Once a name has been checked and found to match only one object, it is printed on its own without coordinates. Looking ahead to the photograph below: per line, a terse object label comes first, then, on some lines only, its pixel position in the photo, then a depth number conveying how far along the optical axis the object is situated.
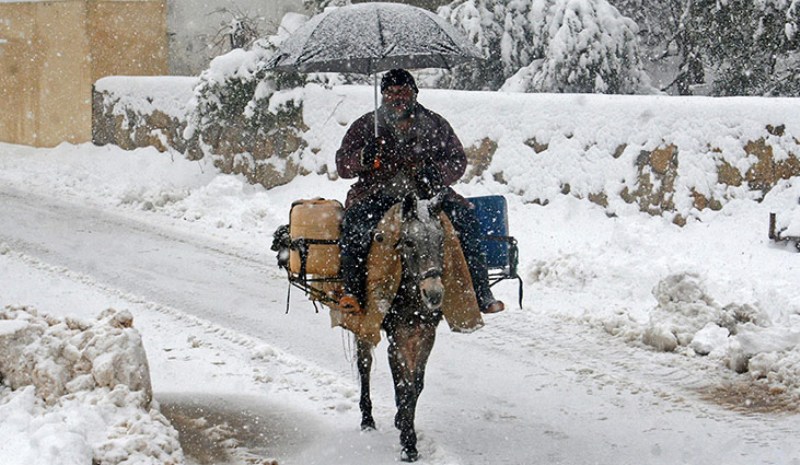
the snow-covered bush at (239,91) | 31.16
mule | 10.59
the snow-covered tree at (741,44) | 26.14
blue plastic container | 12.44
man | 11.21
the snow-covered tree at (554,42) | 29.37
